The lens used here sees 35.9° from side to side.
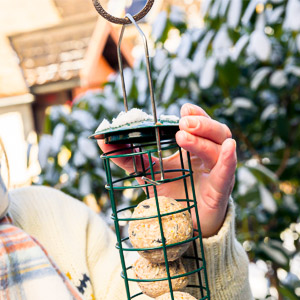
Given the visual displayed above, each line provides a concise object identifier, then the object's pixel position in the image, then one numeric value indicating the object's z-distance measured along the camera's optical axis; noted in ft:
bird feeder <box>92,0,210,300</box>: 1.61
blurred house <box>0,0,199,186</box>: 14.71
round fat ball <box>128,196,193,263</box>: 1.72
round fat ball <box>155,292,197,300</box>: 1.70
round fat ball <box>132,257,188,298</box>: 1.78
